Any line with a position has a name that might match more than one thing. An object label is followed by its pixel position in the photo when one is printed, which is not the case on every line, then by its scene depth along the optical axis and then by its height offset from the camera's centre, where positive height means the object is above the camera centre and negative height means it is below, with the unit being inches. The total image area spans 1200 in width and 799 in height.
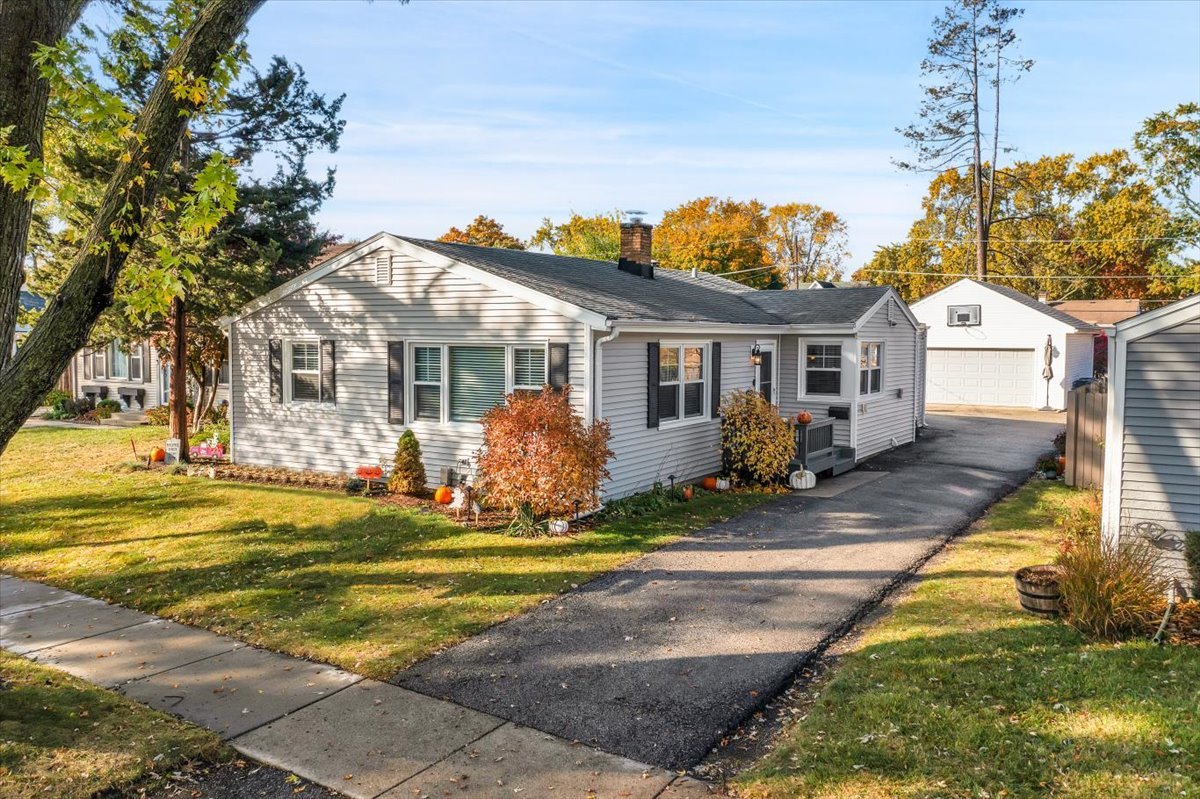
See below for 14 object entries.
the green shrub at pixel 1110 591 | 274.4 -75.7
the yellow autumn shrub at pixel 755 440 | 566.9 -47.3
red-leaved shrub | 429.4 -46.2
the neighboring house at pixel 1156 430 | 318.7 -21.7
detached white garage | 1117.1 +41.8
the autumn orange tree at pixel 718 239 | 1724.9 +324.4
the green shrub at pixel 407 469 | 526.0 -64.3
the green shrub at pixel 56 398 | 1012.9 -35.1
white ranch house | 496.7 +11.9
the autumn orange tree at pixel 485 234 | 1913.0 +336.7
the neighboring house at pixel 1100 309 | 1402.1 +120.6
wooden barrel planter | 293.7 -80.8
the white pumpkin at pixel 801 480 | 568.1 -75.4
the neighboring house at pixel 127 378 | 991.6 -8.6
